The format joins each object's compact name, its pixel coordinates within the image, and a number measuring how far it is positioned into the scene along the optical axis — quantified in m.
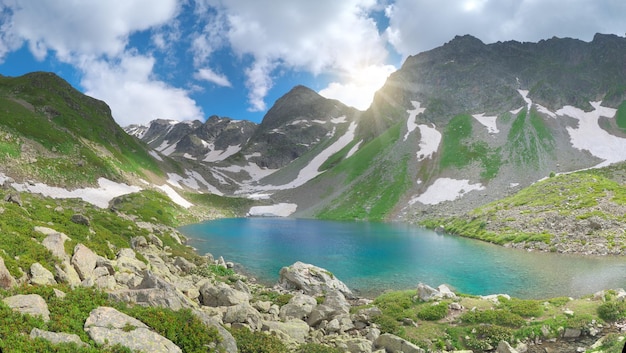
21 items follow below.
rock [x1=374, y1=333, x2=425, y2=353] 19.03
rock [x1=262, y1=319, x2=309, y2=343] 19.67
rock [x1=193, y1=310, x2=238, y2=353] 14.86
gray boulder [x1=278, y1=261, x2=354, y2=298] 34.47
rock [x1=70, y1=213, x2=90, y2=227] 29.88
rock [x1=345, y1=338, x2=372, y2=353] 18.80
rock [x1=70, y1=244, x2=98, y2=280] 19.66
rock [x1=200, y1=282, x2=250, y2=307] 22.61
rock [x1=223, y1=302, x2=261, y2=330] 19.30
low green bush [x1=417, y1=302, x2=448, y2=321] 24.88
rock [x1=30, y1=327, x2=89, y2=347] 11.11
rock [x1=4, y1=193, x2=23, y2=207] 28.61
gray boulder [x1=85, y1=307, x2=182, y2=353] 12.30
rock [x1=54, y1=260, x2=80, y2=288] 17.30
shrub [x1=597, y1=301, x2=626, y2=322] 22.91
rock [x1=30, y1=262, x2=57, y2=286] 15.75
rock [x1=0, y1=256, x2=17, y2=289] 14.02
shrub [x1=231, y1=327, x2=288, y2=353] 15.93
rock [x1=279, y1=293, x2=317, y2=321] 24.27
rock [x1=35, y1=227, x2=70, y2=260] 19.47
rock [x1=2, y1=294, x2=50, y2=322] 12.23
